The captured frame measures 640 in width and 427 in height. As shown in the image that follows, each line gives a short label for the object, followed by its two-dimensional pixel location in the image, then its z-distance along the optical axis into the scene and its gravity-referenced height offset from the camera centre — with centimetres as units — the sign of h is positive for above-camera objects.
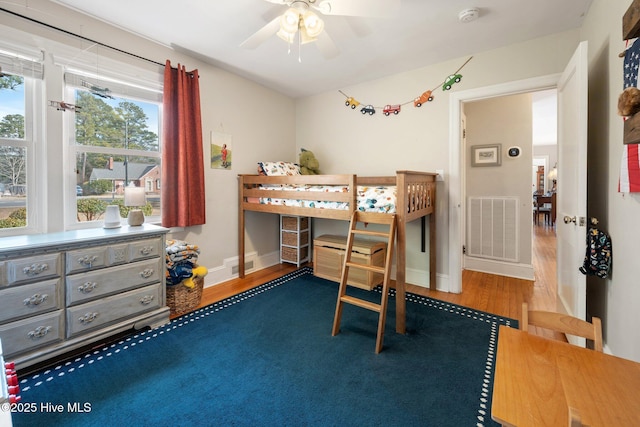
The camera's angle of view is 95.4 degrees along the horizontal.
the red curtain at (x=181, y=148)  273 +60
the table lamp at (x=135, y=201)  228 +8
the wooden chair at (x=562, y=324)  103 -44
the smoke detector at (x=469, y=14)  213 +146
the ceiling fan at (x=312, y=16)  171 +121
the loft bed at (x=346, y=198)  227 +12
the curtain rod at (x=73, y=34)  198 +135
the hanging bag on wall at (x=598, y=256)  170 -27
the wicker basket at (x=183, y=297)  247 -76
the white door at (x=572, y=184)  174 +17
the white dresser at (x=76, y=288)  167 -51
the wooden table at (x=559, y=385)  68 -47
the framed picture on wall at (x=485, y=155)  370 +72
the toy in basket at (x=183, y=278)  247 -58
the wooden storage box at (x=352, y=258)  310 -53
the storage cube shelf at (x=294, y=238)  385 -38
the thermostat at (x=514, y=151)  355 +72
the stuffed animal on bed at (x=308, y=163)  390 +63
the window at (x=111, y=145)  236 +58
